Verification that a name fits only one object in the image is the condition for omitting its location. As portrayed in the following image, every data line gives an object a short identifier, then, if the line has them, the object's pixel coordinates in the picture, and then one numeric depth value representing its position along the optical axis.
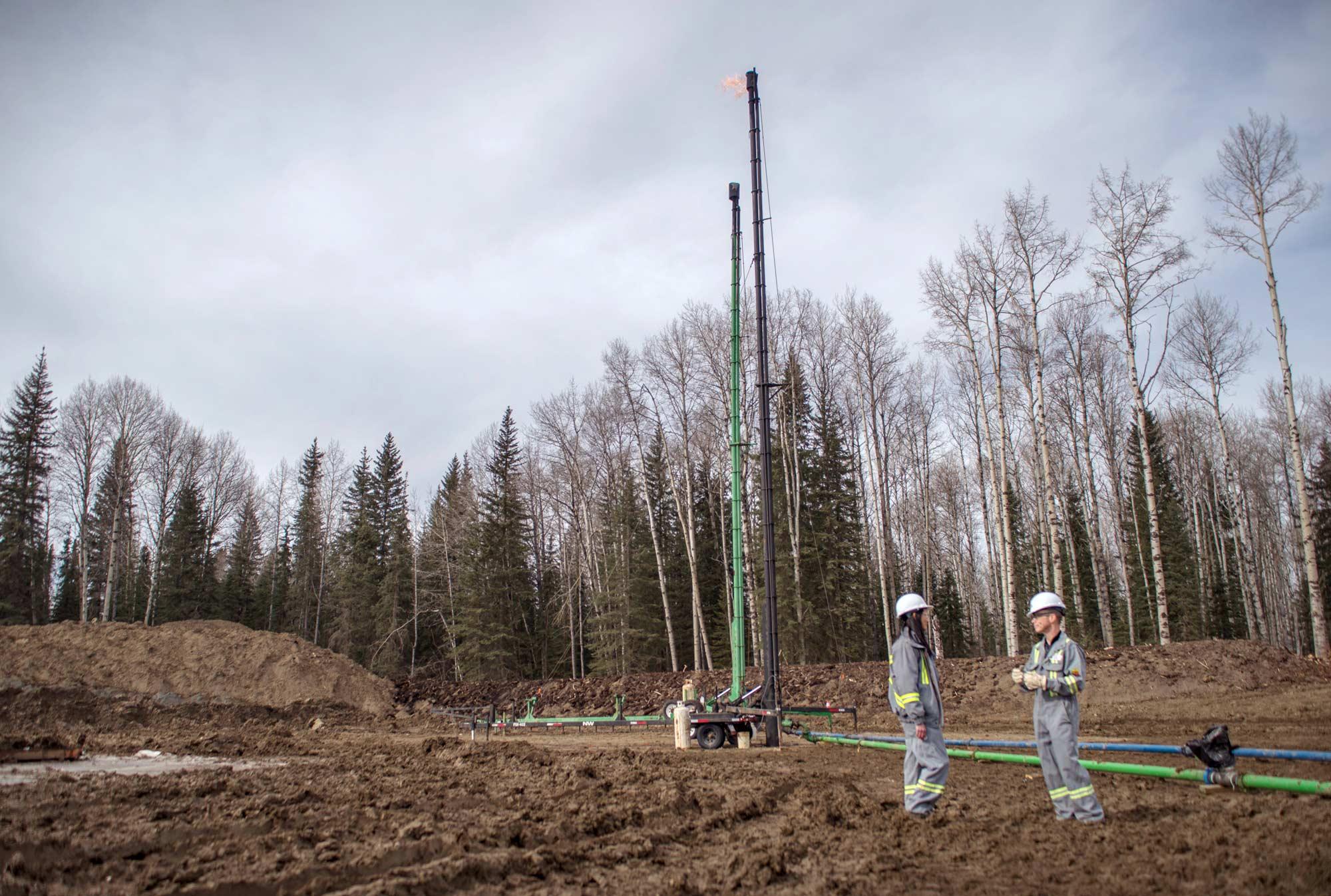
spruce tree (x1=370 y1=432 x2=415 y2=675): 39.81
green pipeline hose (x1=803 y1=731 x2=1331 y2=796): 6.42
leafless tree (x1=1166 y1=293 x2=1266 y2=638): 27.92
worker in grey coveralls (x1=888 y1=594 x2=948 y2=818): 6.55
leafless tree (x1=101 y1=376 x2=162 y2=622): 38.47
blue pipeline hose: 7.96
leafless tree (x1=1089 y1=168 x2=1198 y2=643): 21.86
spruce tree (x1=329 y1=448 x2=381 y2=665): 41.94
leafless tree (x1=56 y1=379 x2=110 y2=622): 37.06
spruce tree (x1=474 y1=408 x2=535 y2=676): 36.47
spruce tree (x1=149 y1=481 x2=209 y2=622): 43.59
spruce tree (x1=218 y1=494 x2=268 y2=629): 47.62
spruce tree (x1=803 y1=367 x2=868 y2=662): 29.83
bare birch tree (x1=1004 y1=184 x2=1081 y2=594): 22.80
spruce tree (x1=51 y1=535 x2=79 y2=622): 44.44
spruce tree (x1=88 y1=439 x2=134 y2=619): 38.25
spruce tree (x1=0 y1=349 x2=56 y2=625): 36.59
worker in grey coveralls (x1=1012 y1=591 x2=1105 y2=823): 6.11
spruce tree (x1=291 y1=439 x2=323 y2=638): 49.00
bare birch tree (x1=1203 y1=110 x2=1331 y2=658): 19.36
